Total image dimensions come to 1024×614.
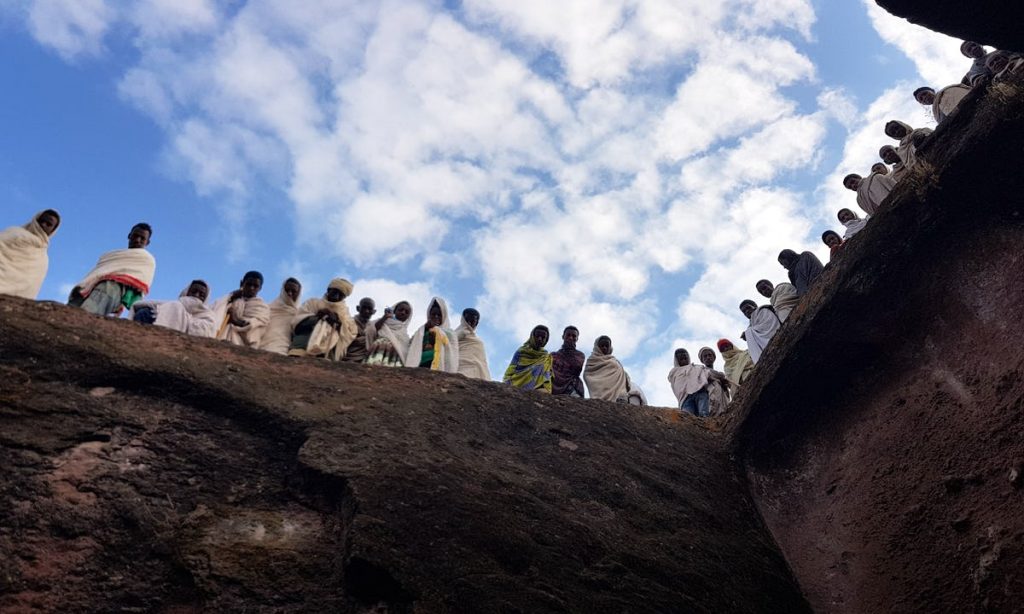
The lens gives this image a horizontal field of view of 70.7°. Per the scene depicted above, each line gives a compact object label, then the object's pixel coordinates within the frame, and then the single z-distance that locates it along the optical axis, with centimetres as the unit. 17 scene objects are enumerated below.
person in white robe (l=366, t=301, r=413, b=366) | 896
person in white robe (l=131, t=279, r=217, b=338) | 759
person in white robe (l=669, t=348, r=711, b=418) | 1091
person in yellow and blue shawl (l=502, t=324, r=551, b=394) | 966
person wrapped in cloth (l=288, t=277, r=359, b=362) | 857
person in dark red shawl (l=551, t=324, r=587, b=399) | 1012
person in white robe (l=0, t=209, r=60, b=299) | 719
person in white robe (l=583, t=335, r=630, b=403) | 1090
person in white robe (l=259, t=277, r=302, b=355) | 869
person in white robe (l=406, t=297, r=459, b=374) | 909
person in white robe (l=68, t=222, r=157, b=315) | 753
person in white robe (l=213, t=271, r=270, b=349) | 853
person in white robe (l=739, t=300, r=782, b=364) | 1080
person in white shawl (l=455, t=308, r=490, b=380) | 1017
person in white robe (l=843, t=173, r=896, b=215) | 1032
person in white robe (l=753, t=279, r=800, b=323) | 1063
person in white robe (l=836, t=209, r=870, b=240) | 1095
